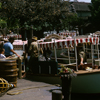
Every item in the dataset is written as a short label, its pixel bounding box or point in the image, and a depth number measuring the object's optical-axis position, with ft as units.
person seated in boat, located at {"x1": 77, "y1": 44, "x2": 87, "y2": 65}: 41.09
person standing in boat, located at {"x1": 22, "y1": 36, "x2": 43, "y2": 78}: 39.36
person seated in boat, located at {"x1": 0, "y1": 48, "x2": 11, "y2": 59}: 28.86
